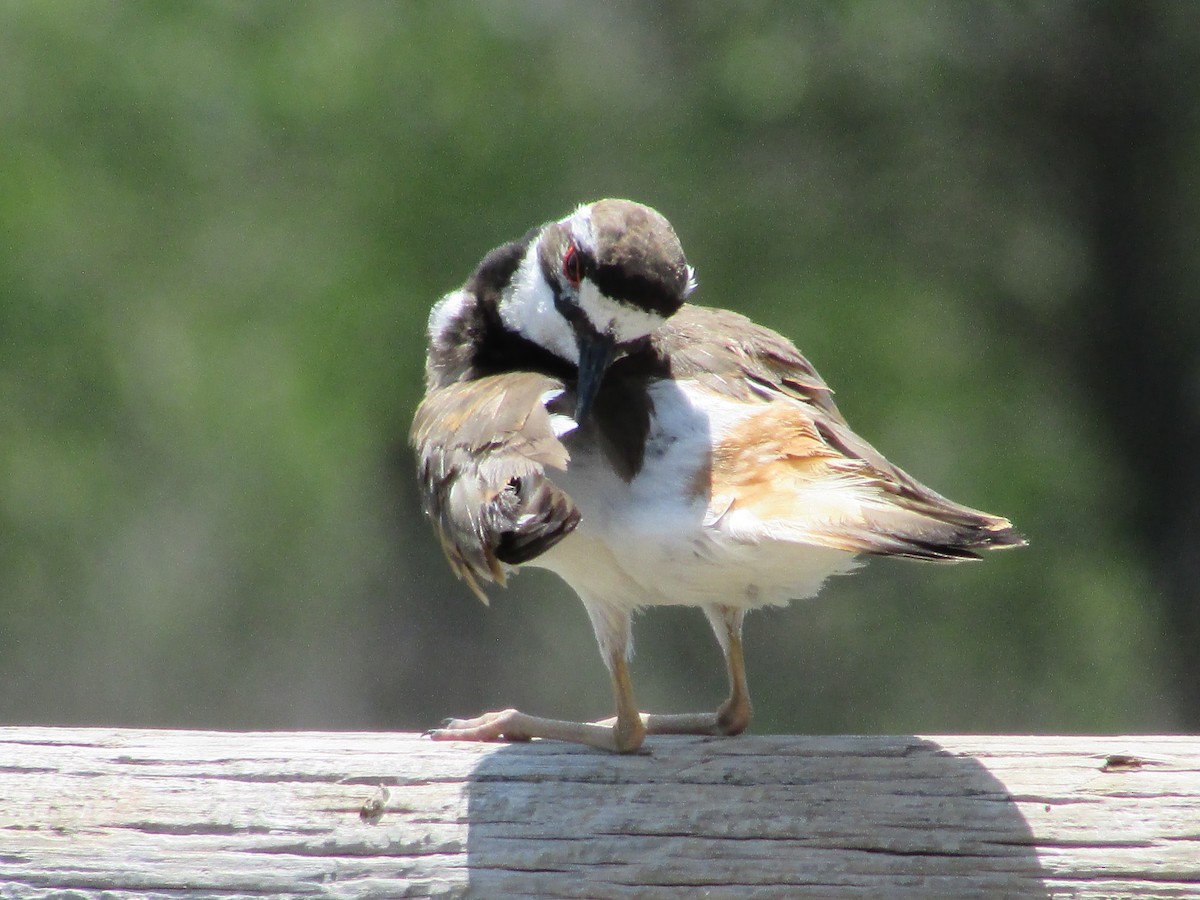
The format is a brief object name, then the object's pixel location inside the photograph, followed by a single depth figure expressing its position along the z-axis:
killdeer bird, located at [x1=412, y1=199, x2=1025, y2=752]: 5.00
